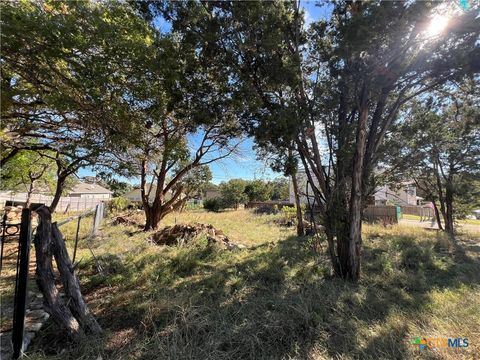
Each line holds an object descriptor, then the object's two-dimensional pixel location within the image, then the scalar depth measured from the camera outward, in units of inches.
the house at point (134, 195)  1651.1
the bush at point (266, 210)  819.7
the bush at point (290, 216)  574.7
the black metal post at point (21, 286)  90.7
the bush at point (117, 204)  703.1
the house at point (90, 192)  1526.7
